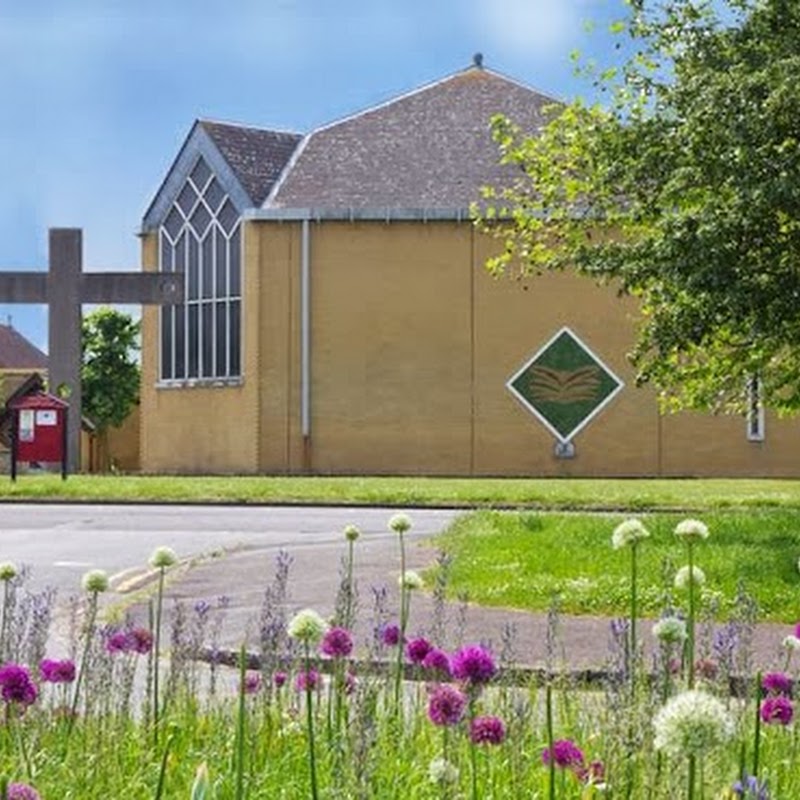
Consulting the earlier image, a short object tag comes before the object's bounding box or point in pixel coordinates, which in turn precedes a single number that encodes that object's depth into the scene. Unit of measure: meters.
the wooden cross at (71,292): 43.72
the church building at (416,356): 44.91
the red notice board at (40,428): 36.50
